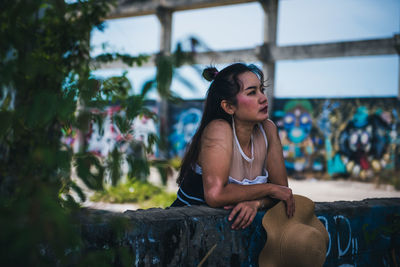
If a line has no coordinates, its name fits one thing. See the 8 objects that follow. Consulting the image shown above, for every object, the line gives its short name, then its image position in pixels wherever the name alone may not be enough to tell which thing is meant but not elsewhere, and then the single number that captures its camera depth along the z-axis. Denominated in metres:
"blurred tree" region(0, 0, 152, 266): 0.60
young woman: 1.81
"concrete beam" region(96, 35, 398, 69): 8.14
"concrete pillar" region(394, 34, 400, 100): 7.87
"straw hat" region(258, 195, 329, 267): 1.60
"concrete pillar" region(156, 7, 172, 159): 10.00
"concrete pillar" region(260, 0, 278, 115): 9.27
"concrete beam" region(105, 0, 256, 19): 9.46
